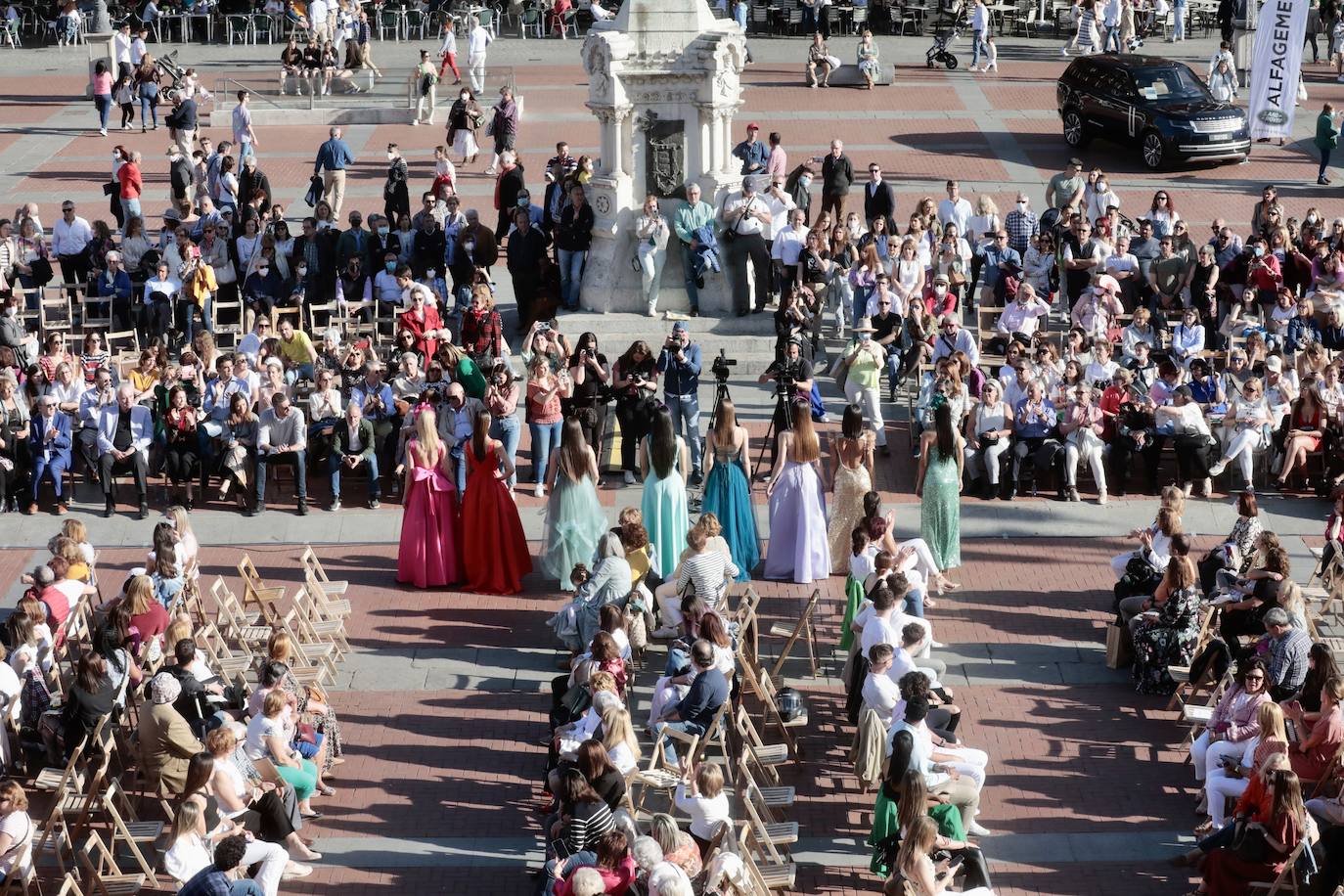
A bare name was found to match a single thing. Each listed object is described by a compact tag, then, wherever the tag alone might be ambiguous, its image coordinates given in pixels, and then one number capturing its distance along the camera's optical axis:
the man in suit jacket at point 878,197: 26.56
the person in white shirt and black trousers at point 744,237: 23.45
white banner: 31.14
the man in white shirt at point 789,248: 24.03
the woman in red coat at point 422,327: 22.05
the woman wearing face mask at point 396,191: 27.27
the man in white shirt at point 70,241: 25.33
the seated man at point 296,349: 21.83
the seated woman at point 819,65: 41.19
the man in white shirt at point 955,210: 25.47
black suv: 32.81
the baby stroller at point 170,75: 38.71
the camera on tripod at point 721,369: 19.56
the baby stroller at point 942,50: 43.22
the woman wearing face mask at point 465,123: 33.19
